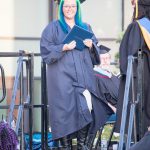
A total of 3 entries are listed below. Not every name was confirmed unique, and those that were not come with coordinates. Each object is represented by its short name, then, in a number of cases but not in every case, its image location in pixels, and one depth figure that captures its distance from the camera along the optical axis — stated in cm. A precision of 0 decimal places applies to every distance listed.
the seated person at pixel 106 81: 1336
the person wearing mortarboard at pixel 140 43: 1109
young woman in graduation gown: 1220
